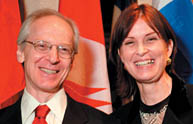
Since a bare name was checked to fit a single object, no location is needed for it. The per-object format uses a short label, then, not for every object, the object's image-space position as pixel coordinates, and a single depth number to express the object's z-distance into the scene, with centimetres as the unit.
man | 176
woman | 187
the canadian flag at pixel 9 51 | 219
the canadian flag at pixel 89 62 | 247
